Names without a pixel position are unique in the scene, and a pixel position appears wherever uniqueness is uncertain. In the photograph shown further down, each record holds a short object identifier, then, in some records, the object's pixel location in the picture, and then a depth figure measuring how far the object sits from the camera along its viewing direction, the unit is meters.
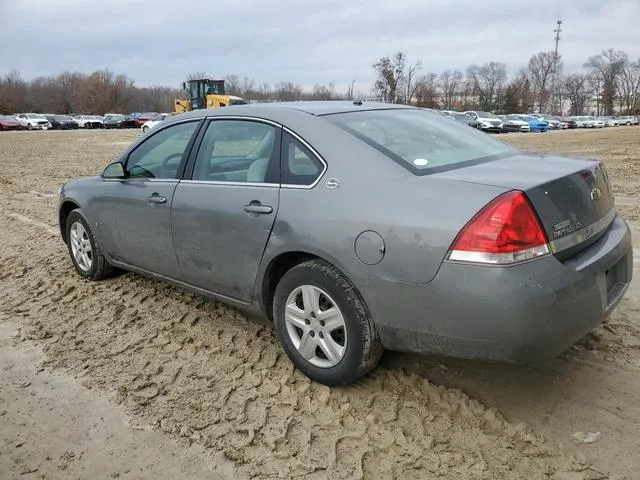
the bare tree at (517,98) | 80.25
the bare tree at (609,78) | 94.88
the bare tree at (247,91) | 84.41
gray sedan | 2.48
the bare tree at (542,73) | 94.12
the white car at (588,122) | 61.82
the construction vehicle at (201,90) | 35.88
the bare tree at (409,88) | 71.29
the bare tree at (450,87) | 91.06
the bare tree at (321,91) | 73.59
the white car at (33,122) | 51.44
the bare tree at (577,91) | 99.44
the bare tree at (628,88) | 97.12
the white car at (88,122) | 60.50
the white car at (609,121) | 64.26
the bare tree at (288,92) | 78.28
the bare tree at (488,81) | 88.31
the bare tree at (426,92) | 71.06
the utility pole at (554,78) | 93.22
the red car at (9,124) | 49.45
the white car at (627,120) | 68.50
